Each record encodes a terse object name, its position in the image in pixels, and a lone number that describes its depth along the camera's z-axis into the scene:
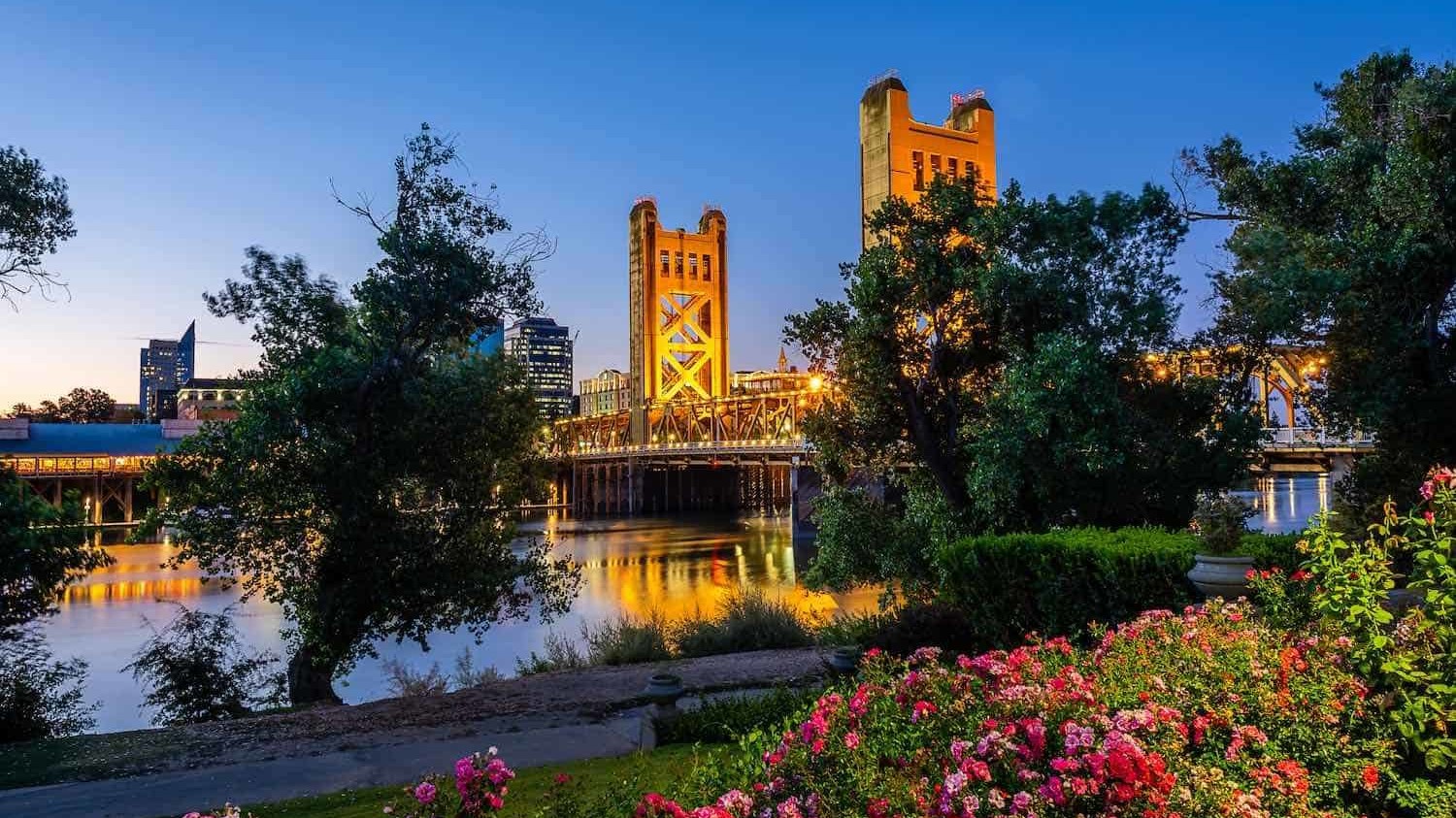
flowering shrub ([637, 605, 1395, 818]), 3.19
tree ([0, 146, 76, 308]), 9.93
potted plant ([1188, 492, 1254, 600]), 7.72
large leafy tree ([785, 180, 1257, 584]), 12.41
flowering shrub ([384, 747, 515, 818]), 3.23
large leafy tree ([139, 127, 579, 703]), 10.62
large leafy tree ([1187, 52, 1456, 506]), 11.67
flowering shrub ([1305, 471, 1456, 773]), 3.98
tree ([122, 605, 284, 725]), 11.87
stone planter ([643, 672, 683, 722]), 8.33
